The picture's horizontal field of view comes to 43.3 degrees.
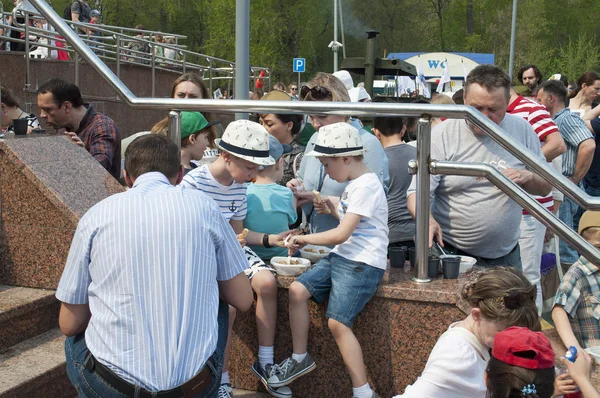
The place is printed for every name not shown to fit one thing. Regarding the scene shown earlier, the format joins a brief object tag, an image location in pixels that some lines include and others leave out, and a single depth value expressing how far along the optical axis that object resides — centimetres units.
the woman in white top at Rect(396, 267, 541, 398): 291
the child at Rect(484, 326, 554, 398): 247
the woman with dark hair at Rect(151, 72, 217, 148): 595
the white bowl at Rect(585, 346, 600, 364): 379
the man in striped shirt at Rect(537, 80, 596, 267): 716
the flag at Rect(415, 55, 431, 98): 1638
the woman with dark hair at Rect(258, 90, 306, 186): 563
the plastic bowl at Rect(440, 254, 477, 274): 403
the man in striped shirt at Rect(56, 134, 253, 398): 273
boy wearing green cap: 481
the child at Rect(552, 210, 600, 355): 395
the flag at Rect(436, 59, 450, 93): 1447
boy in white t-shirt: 375
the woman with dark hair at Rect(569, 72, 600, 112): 855
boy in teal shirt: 437
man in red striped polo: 527
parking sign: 2714
